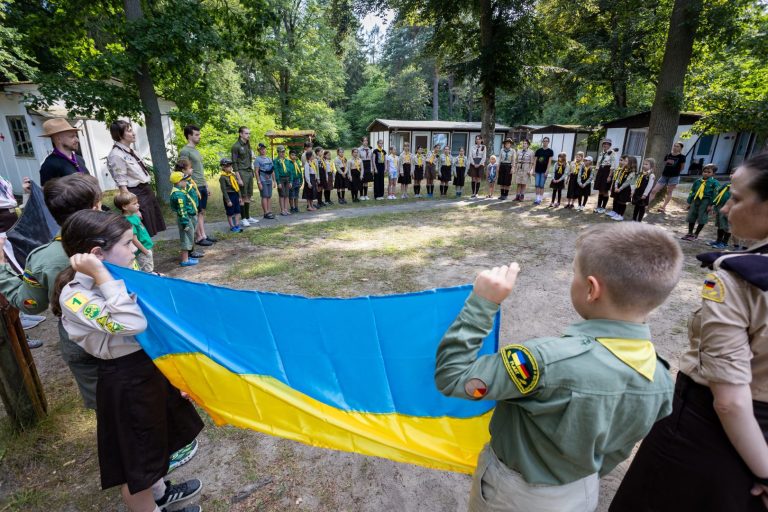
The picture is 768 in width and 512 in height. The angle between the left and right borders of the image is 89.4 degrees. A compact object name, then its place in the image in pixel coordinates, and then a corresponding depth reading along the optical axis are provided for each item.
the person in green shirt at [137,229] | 4.40
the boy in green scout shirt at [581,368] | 1.12
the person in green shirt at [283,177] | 10.52
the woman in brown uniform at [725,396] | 1.23
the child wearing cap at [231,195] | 8.16
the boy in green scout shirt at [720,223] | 7.84
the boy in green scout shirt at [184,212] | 6.21
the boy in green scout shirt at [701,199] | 8.12
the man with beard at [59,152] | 4.22
